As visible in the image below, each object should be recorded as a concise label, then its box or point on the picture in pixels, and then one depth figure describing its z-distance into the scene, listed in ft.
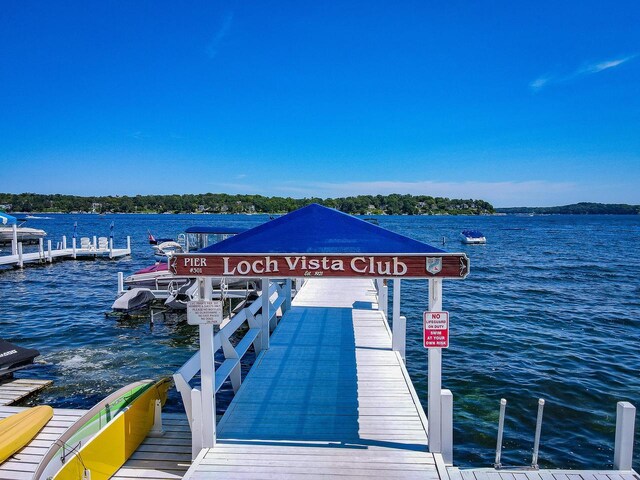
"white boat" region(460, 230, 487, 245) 221.66
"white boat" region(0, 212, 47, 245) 165.89
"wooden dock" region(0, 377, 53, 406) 34.83
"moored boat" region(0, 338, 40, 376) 38.65
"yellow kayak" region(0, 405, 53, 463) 23.79
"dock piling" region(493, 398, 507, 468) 21.40
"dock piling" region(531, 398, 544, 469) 21.29
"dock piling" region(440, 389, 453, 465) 20.71
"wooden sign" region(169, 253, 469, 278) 20.04
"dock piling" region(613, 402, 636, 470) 20.04
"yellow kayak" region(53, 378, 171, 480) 19.10
